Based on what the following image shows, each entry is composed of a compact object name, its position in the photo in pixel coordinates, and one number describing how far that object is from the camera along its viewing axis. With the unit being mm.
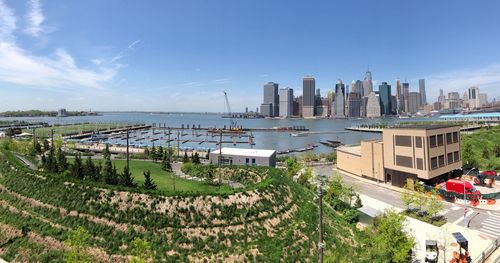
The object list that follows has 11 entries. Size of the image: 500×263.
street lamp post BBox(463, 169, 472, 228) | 29516
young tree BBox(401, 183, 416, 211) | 31791
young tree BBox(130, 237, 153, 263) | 16812
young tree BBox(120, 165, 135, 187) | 26111
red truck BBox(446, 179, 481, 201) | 36131
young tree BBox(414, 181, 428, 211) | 31130
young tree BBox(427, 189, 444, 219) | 29766
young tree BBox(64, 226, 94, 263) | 16183
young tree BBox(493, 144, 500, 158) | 61031
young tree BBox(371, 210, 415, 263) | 20328
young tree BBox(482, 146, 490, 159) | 59738
